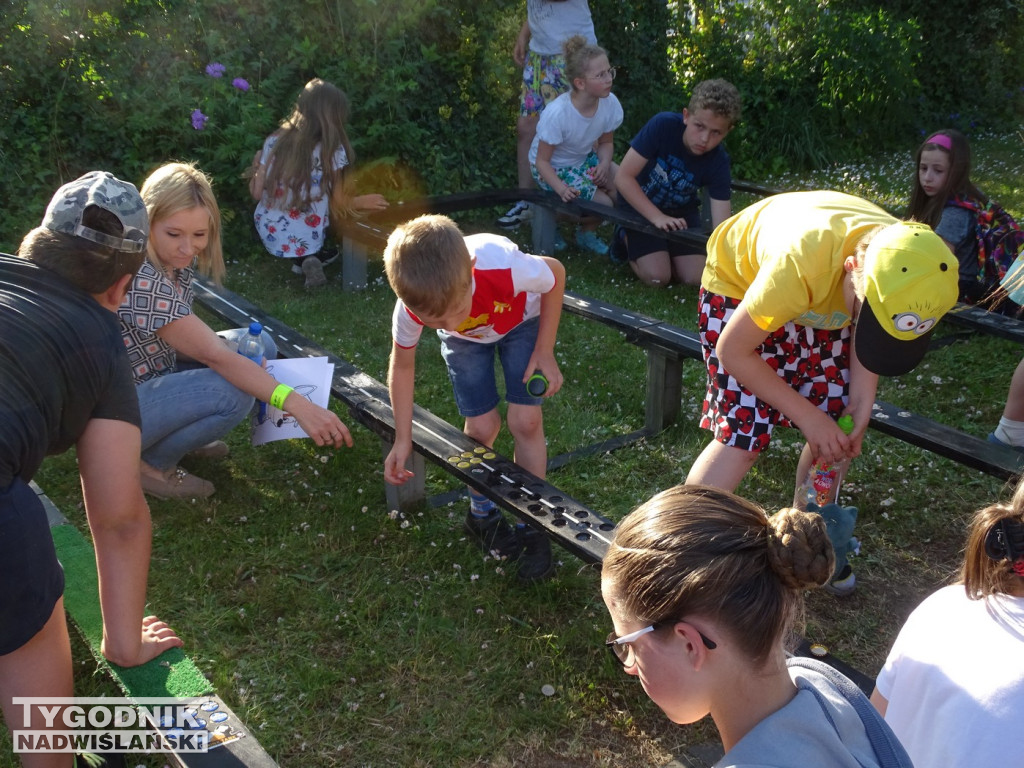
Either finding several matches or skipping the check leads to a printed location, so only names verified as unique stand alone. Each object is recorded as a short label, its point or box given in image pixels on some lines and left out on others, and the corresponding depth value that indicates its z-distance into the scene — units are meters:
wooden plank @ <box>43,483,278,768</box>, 2.01
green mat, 2.24
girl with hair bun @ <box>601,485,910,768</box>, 1.37
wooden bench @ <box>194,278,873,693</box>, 2.67
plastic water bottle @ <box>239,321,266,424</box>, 3.71
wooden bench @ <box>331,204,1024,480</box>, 3.20
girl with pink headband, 4.97
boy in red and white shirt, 2.59
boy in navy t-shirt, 5.84
